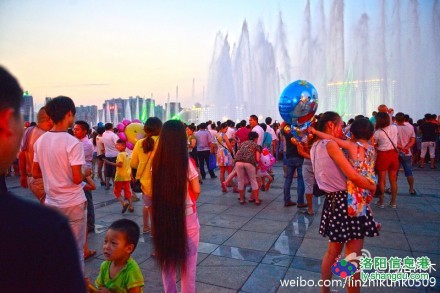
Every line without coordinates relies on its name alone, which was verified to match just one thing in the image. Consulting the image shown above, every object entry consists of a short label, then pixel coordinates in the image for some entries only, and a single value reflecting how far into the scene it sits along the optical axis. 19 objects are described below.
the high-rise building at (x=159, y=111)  61.76
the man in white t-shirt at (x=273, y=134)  10.69
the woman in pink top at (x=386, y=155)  6.28
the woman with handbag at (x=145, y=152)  4.01
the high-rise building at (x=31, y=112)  33.28
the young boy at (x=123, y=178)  6.62
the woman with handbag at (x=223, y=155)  9.05
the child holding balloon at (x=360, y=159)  2.90
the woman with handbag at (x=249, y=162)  7.04
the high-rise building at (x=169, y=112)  47.73
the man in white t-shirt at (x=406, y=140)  7.30
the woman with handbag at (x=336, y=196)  2.87
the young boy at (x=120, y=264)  2.24
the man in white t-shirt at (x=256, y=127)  8.54
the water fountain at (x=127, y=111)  52.38
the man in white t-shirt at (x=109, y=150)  8.88
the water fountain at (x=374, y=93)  20.59
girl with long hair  2.65
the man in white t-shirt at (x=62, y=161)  3.02
